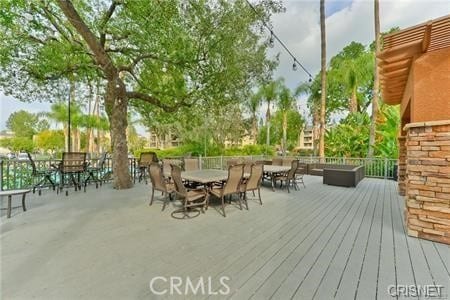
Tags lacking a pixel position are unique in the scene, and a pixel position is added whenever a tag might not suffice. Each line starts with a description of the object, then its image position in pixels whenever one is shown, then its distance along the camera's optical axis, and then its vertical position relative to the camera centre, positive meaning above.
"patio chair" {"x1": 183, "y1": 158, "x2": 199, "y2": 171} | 7.01 -0.39
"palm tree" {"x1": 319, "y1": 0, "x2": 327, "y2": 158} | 11.62 +4.11
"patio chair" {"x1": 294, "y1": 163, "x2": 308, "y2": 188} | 10.41 -0.83
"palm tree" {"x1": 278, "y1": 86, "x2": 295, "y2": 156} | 16.73 +4.03
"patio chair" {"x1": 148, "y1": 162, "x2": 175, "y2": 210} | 4.58 -0.60
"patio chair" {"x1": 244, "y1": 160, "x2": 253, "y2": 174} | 6.16 -0.48
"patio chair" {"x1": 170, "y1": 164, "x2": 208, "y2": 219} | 4.20 -0.85
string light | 7.68 +4.14
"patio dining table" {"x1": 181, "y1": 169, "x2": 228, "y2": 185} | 4.63 -0.56
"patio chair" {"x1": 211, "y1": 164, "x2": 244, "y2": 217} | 4.37 -0.62
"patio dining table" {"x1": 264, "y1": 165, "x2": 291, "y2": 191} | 6.75 -0.55
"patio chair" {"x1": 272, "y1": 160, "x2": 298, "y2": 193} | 6.79 -0.73
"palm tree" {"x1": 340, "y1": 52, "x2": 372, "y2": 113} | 13.05 +4.81
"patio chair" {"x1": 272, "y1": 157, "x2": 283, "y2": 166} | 8.61 -0.39
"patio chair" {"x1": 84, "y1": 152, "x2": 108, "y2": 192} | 6.88 -0.68
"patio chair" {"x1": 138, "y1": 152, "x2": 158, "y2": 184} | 8.23 -0.34
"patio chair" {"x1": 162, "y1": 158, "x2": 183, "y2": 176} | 5.85 -0.45
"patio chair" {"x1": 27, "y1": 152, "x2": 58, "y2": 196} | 5.84 -0.63
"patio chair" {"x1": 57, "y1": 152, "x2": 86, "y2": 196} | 6.03 -0.38
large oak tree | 5.54 +3.05
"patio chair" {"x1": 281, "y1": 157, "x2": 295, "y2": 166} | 8.43 -0.38
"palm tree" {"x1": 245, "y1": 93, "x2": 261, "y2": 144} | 18.51 +3.98
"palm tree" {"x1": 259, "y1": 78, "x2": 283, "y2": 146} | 16.95 +4.81
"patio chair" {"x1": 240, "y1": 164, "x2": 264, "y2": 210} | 4.91 -0.62
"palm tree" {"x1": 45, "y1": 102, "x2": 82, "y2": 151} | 17.44 +3.19
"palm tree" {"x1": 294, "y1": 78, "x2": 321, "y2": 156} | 16.56 +4.77
